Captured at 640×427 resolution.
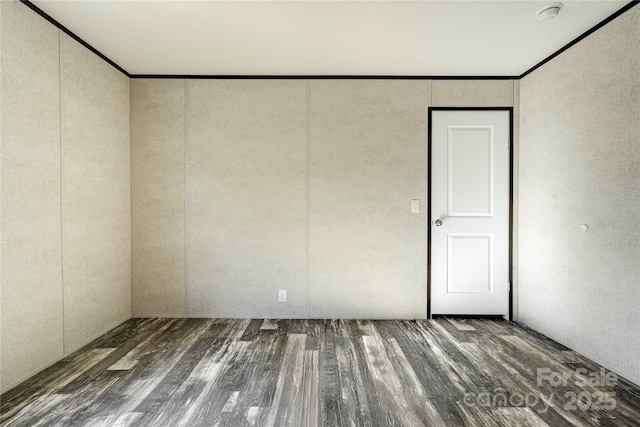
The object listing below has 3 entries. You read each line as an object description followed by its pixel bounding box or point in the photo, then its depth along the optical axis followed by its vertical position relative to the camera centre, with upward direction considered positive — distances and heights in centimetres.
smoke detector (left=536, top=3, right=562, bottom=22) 219 +137
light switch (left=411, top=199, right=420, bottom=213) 334 +4
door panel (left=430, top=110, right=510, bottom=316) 336 -2
